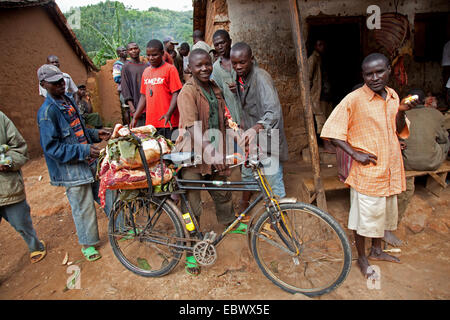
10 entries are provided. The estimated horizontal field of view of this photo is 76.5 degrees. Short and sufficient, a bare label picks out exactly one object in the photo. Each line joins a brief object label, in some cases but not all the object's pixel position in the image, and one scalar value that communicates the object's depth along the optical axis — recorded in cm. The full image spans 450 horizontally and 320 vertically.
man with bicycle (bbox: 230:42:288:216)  289
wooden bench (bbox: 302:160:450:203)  349
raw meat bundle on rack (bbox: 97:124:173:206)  253
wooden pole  317
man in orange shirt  245
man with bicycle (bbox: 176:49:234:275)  261
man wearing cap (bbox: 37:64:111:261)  279
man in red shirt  379
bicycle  245
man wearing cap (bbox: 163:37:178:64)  679
